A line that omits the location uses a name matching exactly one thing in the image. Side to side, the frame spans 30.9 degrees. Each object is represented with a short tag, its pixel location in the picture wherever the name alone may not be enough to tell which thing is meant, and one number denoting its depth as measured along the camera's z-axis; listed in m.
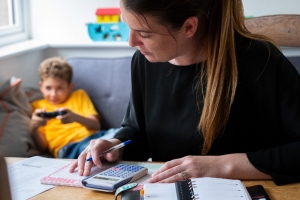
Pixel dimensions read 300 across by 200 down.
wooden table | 1.30
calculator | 1.33
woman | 1.39
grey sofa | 3.01
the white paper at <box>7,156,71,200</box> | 1.36
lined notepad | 1.22
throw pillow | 2.62
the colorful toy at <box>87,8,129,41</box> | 3.17
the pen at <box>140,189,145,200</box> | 1.26
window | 3.29
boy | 2.76
